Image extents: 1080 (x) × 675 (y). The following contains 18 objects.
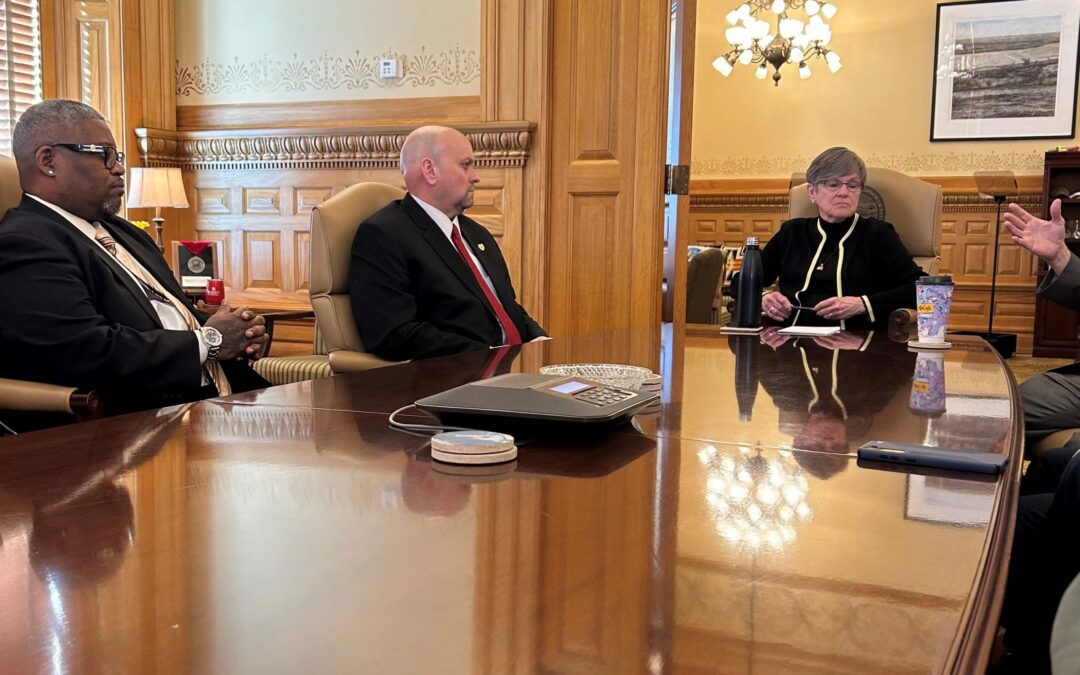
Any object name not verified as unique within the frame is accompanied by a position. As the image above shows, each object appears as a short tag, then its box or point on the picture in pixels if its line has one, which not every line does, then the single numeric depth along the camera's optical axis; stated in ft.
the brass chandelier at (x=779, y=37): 24.62
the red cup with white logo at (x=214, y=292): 12.33
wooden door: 13.52
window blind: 15.62
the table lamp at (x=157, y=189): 14.78
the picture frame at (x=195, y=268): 13.47
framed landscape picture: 24.81
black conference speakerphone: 3.21
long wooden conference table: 1.55
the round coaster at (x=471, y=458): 2.88
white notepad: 7.88
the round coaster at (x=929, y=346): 6.95
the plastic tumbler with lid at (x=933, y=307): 6.95
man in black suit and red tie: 8.02
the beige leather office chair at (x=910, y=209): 11.33
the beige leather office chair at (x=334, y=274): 8.17
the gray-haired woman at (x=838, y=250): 10.69
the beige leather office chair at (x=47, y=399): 5.67
